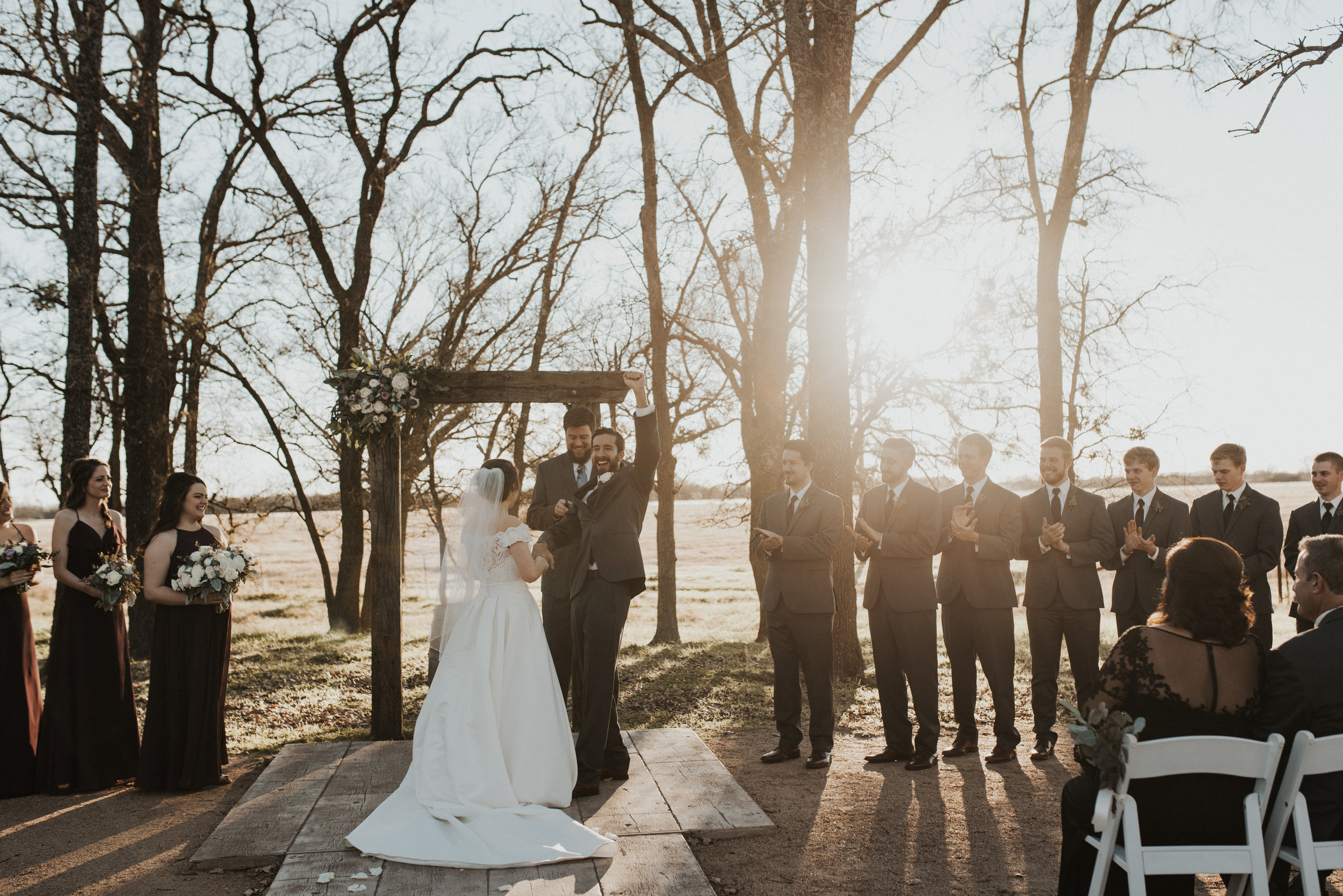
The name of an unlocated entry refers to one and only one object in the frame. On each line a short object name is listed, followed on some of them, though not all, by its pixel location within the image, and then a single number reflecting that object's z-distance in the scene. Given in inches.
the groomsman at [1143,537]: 250.4
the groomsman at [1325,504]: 241.0
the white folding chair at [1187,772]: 108.6
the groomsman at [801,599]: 232.2
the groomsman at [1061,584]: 241.9
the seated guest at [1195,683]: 118.6
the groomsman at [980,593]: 238.2
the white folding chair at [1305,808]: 112.7
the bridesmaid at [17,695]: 214.8
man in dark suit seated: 119.8
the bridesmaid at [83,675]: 217.9
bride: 167.0
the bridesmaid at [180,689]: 216.8
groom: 206.1
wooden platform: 154.3
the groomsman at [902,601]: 234.1
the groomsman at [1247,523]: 252.1
